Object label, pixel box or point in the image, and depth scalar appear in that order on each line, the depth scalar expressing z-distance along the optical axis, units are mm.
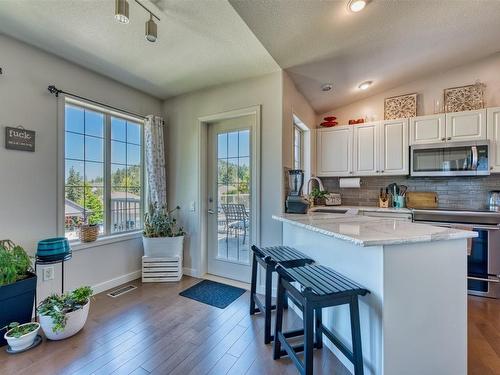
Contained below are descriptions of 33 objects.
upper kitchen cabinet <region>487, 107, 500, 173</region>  3133
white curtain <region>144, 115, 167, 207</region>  3396
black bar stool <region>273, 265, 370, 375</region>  1358
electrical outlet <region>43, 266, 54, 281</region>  2403
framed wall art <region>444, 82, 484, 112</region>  3443
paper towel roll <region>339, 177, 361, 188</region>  4045
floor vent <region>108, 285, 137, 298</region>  2863
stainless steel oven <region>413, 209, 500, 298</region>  2840
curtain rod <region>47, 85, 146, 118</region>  2488
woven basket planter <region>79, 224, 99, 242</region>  2766
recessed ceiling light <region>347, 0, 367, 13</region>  1910
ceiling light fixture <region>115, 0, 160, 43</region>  1652
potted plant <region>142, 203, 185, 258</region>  3289
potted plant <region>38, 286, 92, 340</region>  1938
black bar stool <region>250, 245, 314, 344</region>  1976
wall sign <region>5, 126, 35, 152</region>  2215
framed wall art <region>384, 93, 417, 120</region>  3795
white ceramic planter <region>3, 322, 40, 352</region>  1822
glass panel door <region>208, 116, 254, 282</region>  3195
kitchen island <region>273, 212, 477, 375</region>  1390
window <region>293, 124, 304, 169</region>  3791
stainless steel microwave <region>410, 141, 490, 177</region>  3189
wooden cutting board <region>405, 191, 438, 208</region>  3725
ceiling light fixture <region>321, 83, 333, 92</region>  3327
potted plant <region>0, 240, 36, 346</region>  1908
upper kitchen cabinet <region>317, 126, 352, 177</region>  4023
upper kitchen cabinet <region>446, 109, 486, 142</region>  3203
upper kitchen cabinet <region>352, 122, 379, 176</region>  3820
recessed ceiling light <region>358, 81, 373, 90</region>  3546
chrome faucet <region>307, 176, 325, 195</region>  3881
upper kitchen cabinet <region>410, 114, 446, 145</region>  3408
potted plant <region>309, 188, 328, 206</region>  3016
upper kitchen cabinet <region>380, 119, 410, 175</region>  3627
